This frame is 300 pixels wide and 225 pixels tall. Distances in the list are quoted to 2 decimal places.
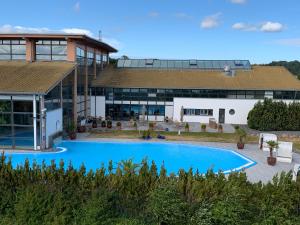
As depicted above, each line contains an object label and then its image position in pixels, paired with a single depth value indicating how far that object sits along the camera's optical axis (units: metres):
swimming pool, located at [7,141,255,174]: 23.64
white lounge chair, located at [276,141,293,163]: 23.72
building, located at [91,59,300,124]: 38.56
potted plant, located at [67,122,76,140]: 29.56
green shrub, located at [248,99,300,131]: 34.12
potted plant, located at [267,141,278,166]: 22.83
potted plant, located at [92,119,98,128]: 34.92
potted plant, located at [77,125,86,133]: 32.89
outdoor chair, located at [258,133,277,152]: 26.55
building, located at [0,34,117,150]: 25.38
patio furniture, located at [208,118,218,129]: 35.81
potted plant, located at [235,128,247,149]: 27.33
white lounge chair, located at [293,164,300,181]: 18.44
